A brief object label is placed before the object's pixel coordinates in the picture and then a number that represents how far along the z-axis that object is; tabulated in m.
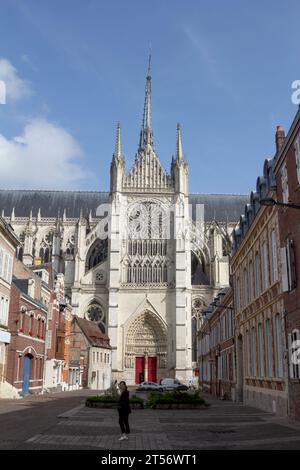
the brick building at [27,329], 30.89
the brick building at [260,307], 18.80
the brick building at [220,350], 30.53
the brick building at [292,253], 16.05
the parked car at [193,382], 55.26
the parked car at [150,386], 46.48
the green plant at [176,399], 23.45
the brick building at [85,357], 48.94
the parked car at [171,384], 47.85
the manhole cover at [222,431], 13.84
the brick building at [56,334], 39.69
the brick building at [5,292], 28.94
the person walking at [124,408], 12.37
